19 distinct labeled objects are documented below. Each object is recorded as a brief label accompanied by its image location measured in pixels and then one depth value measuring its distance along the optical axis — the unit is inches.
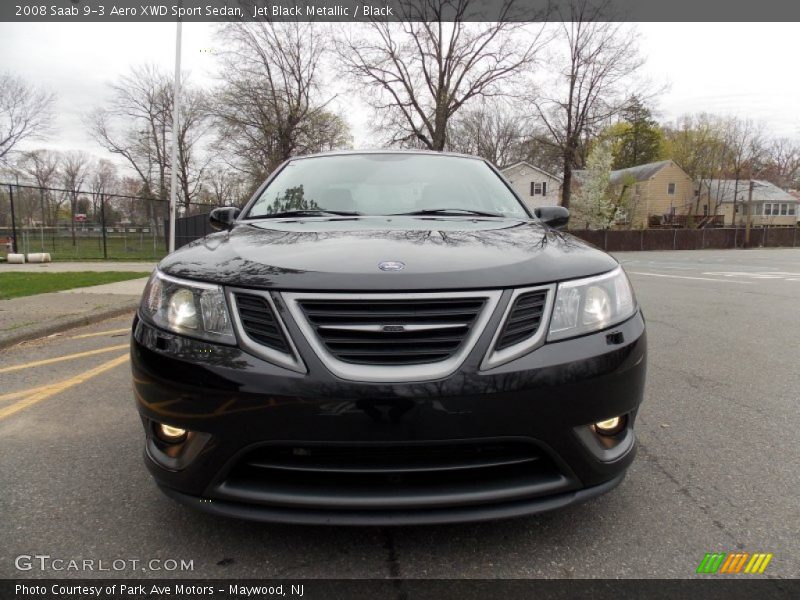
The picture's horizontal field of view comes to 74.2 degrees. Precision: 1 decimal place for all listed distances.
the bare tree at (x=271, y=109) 1123.9
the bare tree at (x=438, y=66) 1154.7
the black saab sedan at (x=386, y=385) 64.9
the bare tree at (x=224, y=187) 1429.0
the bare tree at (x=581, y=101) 1262.3
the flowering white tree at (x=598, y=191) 1668.3
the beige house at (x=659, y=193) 2183.6
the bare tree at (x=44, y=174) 681.6
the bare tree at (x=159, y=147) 1738.4
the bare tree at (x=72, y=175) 2132.9
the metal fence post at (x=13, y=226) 619.8
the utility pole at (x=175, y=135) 493.8
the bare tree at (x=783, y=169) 2633.9
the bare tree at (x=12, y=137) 1408.7
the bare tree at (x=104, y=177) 2202.6
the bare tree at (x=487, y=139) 1795.8
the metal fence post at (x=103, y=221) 717.3
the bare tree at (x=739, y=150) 2251.5
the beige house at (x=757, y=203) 2472.9
